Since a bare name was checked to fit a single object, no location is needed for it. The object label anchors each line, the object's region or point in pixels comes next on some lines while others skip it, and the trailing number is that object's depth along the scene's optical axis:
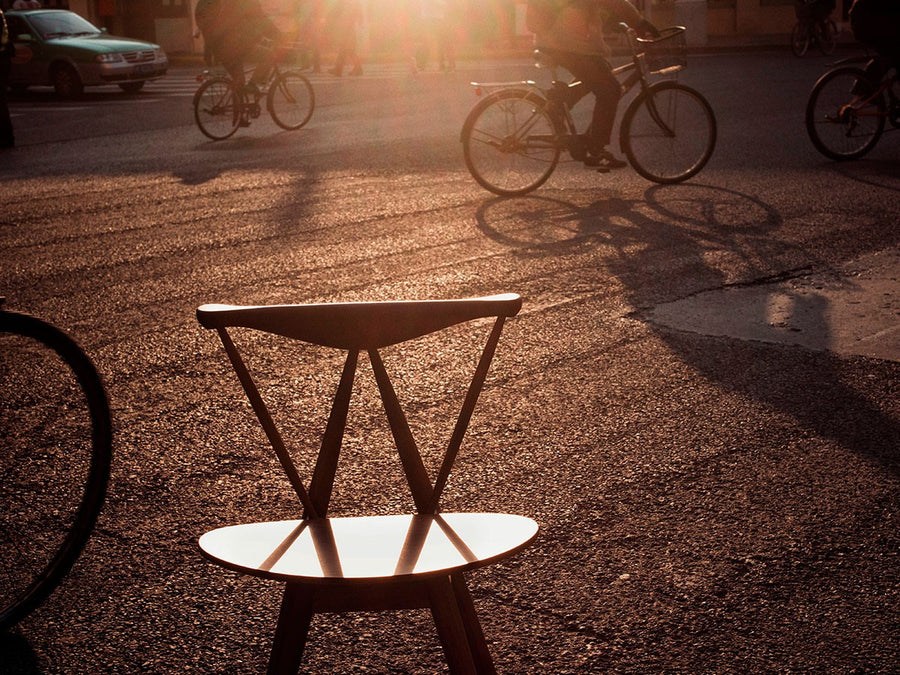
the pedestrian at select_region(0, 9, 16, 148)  13.12
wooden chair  2.18
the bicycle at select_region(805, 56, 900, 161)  11.05
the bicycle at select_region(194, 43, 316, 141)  14.85
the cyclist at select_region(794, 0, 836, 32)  30.08
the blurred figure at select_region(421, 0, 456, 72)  27.42
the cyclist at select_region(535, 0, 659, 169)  9.64
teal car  22.67
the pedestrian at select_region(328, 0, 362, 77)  27.23
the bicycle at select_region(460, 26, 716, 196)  9.88
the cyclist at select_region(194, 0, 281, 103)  15.26
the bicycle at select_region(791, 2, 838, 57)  30.22
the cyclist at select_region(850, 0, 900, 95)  10.77
